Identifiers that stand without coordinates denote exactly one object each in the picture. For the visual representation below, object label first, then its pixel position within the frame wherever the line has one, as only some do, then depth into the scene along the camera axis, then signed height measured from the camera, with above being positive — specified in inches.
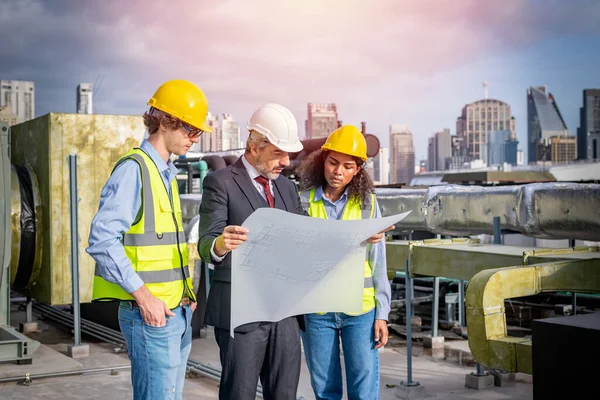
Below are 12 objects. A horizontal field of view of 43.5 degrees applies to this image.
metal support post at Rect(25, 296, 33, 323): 337.1 -48.9
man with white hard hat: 107.1 -6.9
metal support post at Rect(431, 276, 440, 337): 295.6 -42.8
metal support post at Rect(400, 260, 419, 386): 216.4 -38.0
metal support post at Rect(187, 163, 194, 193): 439.2 +16.9
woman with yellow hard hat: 128.6 -15.9
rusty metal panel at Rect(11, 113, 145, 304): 290.4 +13.3
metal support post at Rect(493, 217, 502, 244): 251.9 -9.3
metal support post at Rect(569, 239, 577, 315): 235.8 -31.9
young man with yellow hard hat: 99.1 -5.9
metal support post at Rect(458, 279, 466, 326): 310.5 -44.4
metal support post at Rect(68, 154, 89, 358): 260.4 -19.3
